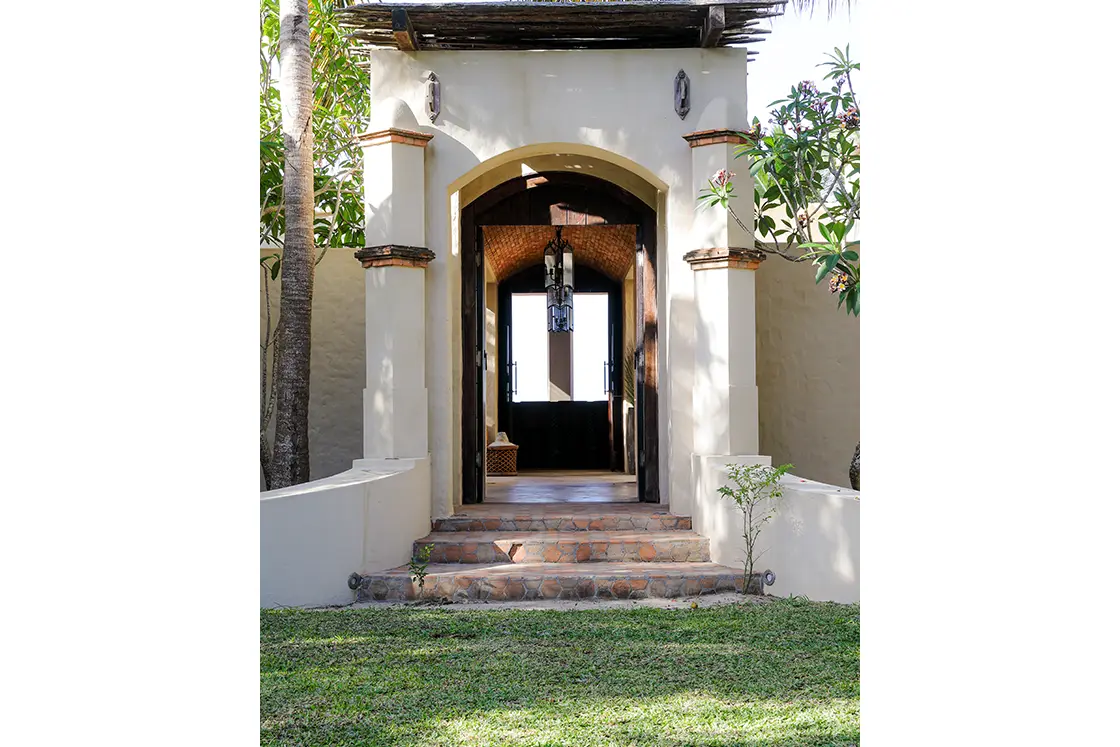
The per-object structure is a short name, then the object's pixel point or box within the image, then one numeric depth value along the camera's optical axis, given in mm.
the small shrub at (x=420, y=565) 5652
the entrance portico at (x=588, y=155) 6570
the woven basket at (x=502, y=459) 12164
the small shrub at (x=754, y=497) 5723
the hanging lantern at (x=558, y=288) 11203
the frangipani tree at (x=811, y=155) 6203
